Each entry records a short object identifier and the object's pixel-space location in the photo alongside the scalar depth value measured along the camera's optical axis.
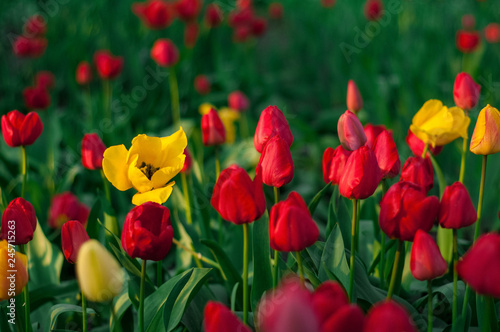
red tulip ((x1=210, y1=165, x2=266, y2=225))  1.32
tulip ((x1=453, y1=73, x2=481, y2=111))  1.59
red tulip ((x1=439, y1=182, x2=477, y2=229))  1.34
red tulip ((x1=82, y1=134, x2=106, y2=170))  1.62
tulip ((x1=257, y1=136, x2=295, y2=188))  1.39
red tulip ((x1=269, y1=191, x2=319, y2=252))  1.30
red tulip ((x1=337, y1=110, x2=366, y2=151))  1.45
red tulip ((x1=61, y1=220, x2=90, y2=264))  1.36
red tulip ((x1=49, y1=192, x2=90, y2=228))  1.84
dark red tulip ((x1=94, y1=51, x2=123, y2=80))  2.90
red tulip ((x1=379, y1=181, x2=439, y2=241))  1.32
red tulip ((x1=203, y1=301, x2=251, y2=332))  1.13
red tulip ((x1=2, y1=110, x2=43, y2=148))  1.59
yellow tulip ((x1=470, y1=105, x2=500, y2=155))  1.42
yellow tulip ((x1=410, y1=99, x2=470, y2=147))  1.55
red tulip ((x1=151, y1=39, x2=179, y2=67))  2.77
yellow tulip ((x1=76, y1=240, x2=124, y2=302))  1.22
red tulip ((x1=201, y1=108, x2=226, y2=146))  1.70
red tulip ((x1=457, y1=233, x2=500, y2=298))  1.17
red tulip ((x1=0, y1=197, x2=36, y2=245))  1.40
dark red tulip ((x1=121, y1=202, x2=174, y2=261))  1.34
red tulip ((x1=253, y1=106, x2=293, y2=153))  1.46
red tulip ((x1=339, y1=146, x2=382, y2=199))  1.34
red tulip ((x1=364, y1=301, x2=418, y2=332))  1.09
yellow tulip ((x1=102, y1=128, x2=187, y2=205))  1.44
